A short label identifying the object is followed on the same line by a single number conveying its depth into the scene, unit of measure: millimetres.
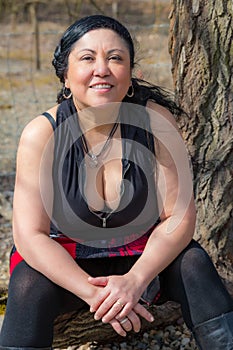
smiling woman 3659
